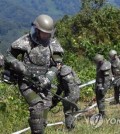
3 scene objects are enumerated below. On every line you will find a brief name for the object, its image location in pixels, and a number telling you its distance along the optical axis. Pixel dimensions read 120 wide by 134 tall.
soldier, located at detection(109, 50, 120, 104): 15.60
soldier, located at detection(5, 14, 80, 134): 7.87
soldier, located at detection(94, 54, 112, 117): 12.95
